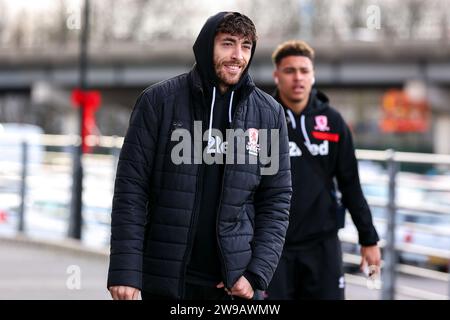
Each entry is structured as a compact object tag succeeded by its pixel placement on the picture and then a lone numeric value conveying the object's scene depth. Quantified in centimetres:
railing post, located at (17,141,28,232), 1429
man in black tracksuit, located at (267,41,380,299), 568
